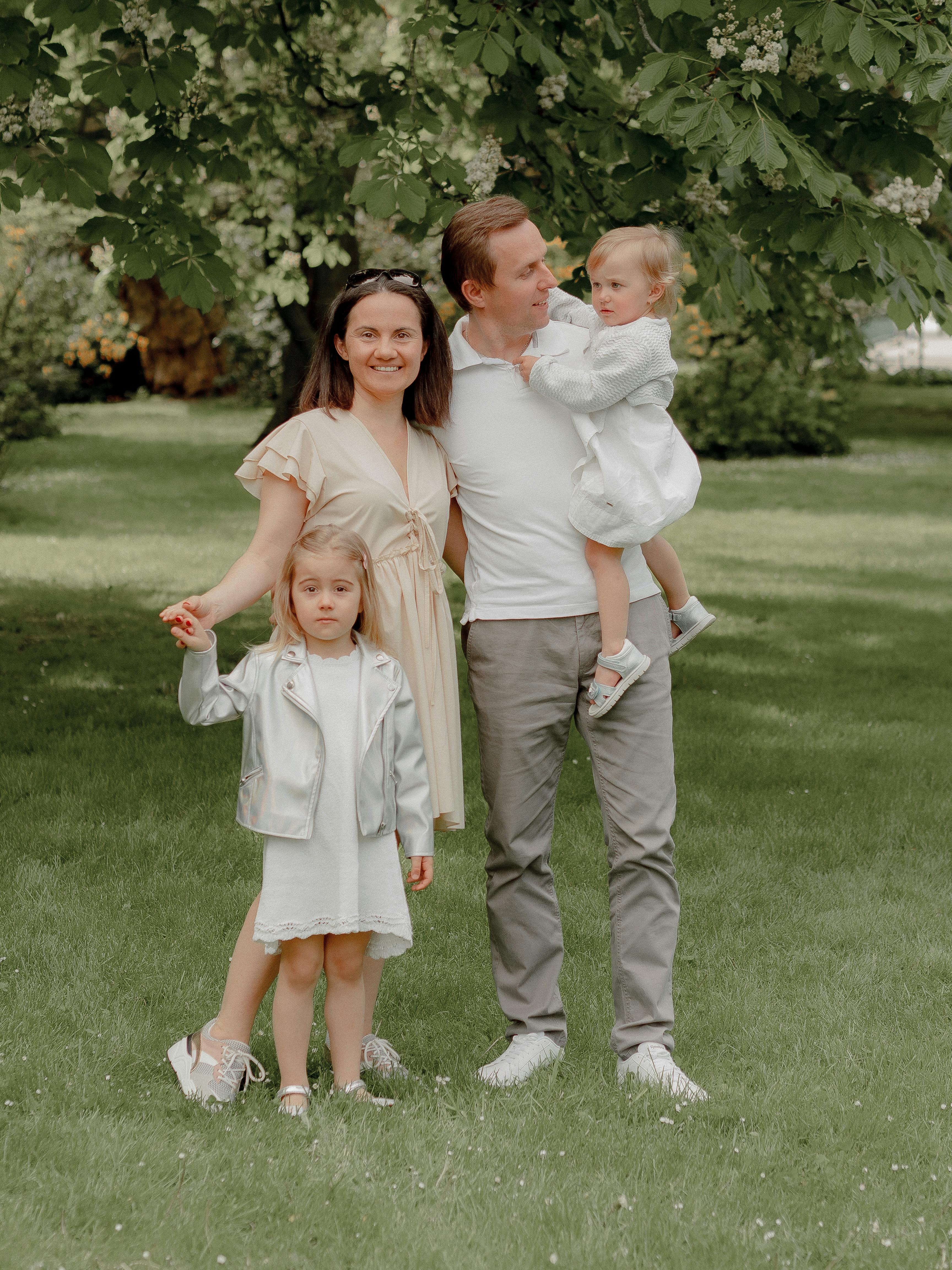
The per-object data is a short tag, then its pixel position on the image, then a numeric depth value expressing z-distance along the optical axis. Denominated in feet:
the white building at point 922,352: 124.77
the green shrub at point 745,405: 70.18
